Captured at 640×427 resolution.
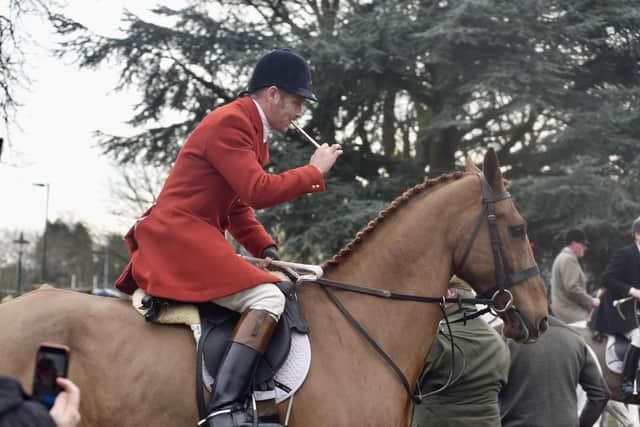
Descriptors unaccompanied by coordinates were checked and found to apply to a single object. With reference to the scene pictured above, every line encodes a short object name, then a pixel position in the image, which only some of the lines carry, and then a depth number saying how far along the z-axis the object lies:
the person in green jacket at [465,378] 4.94
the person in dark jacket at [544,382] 5.77
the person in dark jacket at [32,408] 1.62
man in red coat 3.56
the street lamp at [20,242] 25.52
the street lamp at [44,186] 23.55
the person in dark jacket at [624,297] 9.06
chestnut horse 3.57
